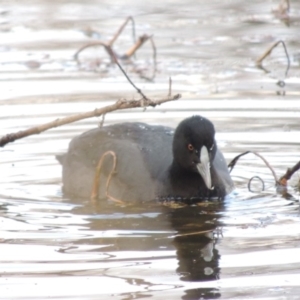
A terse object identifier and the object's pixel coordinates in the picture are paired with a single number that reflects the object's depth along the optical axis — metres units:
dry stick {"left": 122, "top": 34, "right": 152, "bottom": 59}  24.71
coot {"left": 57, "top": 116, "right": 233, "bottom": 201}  15.17
